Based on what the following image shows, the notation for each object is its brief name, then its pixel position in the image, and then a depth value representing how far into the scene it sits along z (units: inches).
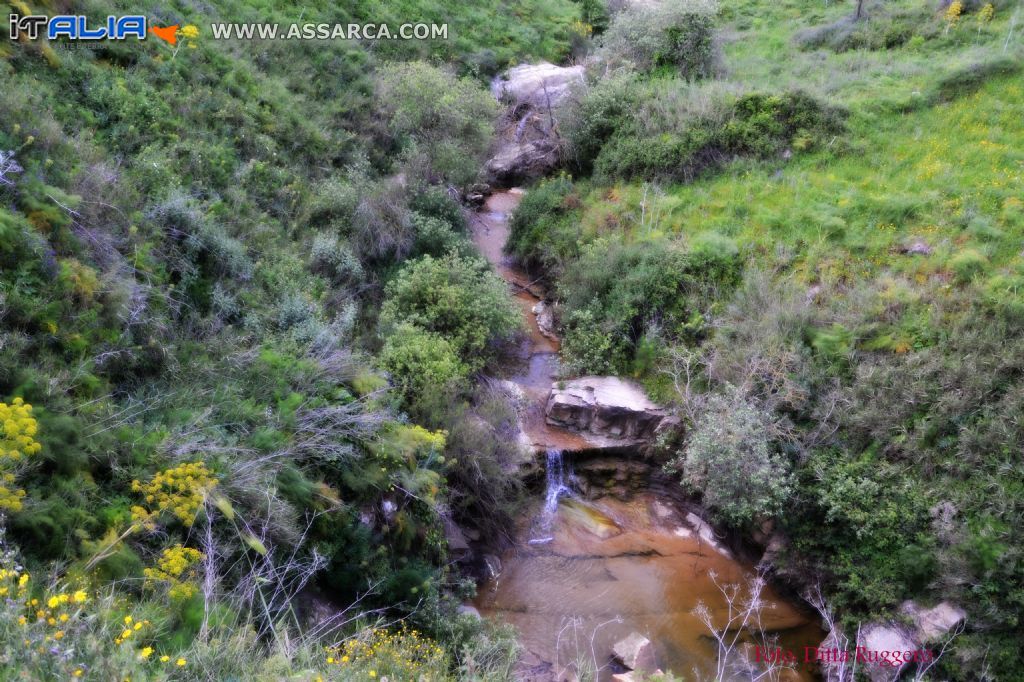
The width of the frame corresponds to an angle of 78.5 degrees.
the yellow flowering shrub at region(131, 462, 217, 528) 255.3
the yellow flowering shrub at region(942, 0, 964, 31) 787.4
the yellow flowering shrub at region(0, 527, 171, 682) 154.2
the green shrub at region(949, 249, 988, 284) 466.9
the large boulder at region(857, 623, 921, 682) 376.5
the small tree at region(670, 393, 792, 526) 430.0
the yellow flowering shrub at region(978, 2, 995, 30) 773.3
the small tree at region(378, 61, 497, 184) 684.1
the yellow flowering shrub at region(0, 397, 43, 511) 213.5
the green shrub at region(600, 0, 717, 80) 823.7
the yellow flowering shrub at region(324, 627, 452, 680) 225.3
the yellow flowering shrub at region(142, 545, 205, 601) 229.5
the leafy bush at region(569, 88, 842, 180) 673.6
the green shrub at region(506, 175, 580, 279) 696.4
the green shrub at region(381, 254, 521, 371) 535.8
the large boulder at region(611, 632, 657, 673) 389.1
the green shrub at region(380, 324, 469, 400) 459.5
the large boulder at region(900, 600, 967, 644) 368.5
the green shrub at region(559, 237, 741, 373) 567.8
